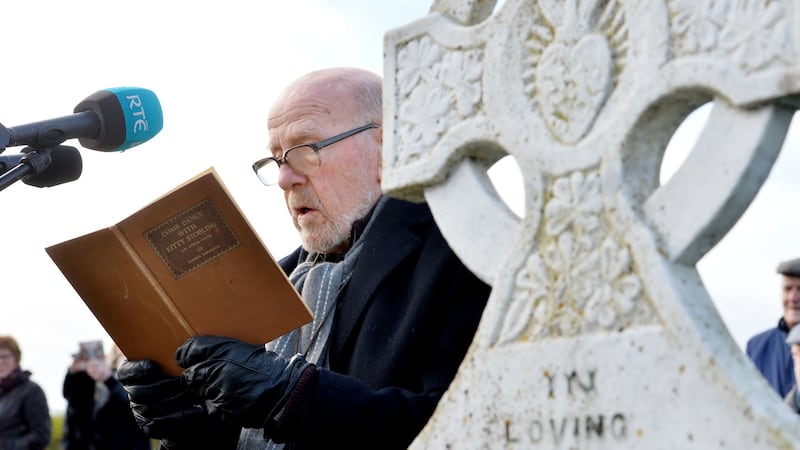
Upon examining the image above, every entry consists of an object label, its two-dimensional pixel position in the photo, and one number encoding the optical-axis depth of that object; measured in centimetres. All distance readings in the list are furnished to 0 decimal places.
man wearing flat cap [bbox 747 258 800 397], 561
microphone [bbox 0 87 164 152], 335
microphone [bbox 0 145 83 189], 327
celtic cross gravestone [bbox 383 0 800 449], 204
